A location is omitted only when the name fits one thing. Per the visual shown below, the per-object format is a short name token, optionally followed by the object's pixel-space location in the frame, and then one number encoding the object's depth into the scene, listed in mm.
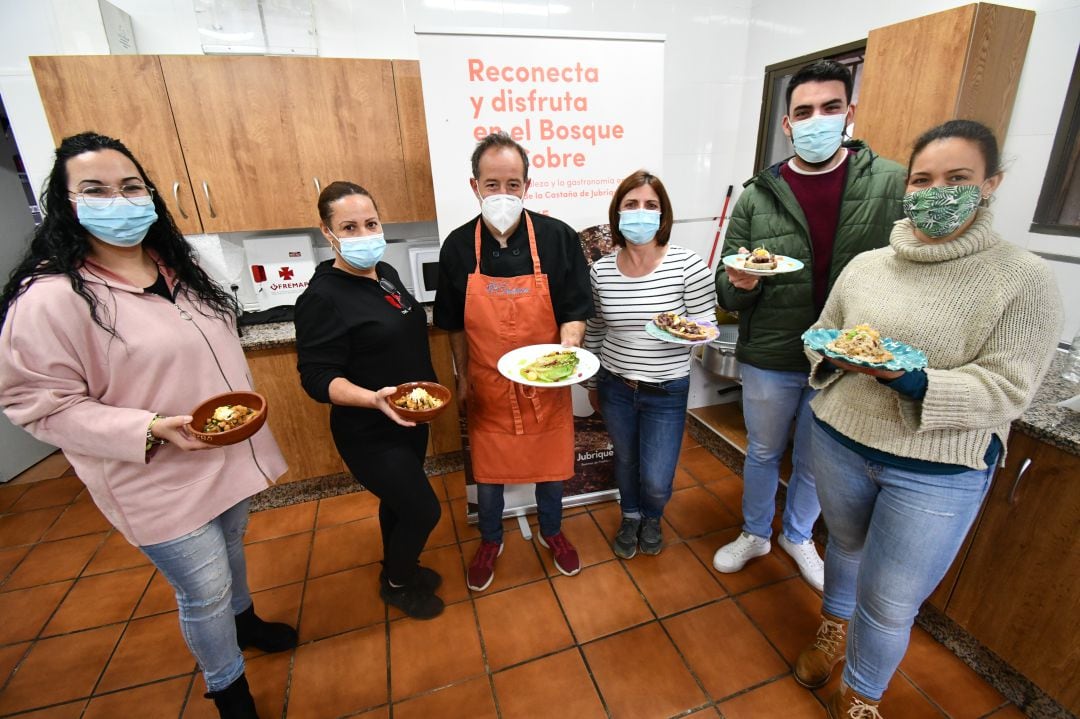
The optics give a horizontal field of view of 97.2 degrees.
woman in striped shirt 1704
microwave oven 2805
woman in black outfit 1427
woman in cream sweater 1035
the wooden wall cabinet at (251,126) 2160
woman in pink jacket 1051
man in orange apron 1604
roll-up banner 2045
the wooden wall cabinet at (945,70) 1835
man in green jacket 1514
